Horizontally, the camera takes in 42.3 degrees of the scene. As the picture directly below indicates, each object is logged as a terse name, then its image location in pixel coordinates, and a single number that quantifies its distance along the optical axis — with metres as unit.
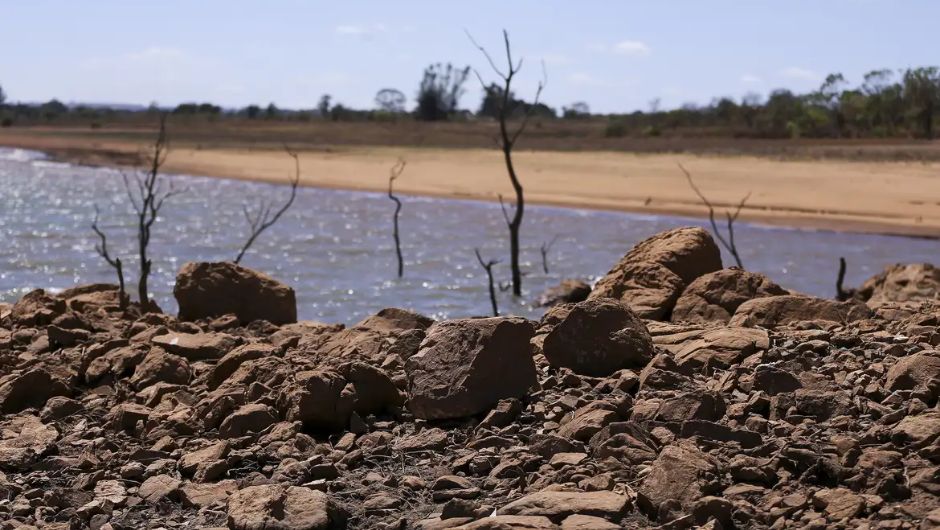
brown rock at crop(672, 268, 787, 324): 8.00
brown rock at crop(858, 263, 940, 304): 12.81
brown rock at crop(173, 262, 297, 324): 9.52
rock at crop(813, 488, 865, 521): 4.30
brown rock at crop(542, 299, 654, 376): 6.16
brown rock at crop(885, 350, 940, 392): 5.42
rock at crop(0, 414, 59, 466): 5.62
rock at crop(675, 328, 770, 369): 6.07
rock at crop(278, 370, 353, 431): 5.68
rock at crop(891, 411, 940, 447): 4.76
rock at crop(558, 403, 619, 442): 5.19
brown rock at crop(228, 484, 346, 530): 4.57
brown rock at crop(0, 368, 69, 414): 6.49
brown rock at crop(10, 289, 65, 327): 8.41
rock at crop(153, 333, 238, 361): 7.25
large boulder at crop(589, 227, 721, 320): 8.45
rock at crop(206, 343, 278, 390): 6.59
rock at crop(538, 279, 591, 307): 13.65
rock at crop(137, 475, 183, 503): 5.12
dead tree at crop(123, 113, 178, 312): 11.59
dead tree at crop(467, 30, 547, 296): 15.09
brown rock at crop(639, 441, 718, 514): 4.46
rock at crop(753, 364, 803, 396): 5.56
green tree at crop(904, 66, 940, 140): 51.46
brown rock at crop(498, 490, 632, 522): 4.34
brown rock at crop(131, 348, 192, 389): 6.77
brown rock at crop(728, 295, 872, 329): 7.36
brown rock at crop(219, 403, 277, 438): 5.71
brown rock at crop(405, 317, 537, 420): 5.66
